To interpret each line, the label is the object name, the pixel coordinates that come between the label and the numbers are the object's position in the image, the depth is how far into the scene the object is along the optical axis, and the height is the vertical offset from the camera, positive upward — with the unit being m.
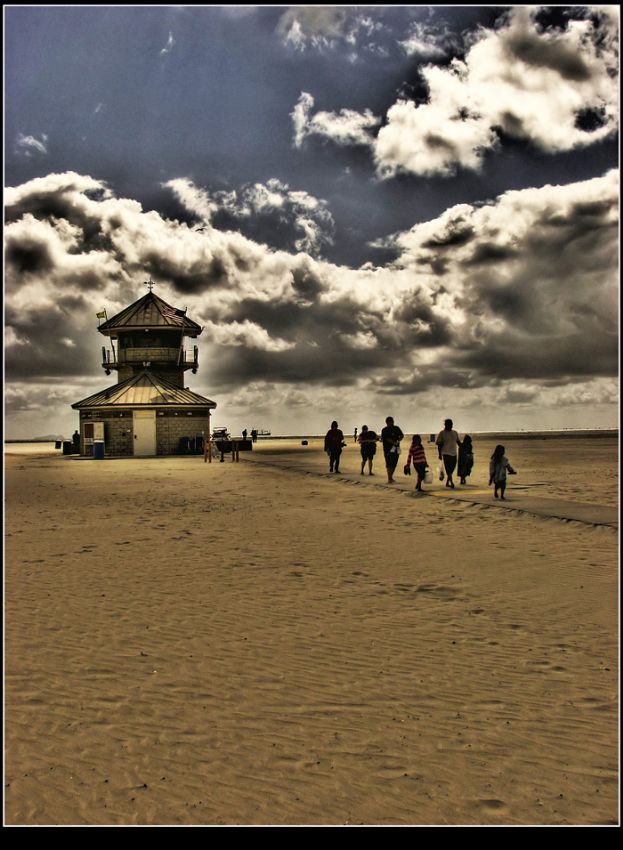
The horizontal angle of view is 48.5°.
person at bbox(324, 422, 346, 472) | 26.80 -0.25
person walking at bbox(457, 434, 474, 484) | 20.30 -0.70
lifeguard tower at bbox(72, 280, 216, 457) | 44.00 +2.92
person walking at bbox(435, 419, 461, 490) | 19.09 -0.26
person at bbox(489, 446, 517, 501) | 16.80 -0.78
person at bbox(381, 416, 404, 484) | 20.73 -0.08
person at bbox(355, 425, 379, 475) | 25.08 -0.20
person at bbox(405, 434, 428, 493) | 18.80 -0.63
